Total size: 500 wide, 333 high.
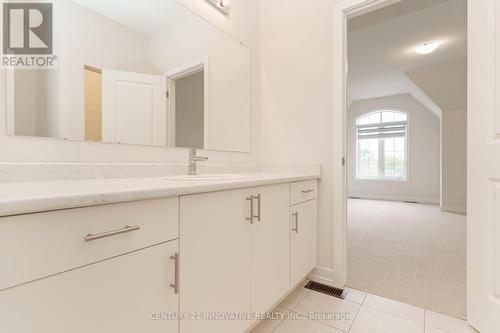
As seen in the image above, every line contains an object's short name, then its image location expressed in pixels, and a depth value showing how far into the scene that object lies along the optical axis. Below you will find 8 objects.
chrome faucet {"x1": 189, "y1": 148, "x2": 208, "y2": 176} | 1.52
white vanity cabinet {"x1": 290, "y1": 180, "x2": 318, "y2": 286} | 1.55
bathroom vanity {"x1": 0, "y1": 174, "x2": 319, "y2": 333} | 0.54
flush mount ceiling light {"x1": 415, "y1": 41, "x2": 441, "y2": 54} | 3.30
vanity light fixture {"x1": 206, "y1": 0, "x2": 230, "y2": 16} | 1.81
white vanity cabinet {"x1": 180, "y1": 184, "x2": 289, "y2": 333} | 0.90
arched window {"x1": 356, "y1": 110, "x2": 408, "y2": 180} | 5.85
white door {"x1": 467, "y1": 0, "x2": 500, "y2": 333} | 1.25
